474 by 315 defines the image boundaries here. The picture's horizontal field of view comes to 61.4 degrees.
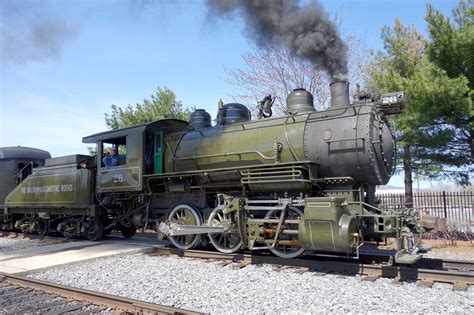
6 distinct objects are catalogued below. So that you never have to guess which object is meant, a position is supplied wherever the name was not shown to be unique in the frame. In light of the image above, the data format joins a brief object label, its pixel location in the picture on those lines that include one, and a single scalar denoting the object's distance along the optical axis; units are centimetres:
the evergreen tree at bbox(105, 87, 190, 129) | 2350
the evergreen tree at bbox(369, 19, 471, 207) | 1028
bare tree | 2123
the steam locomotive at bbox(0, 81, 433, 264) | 729
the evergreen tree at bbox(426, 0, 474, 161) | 1037
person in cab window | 1162
